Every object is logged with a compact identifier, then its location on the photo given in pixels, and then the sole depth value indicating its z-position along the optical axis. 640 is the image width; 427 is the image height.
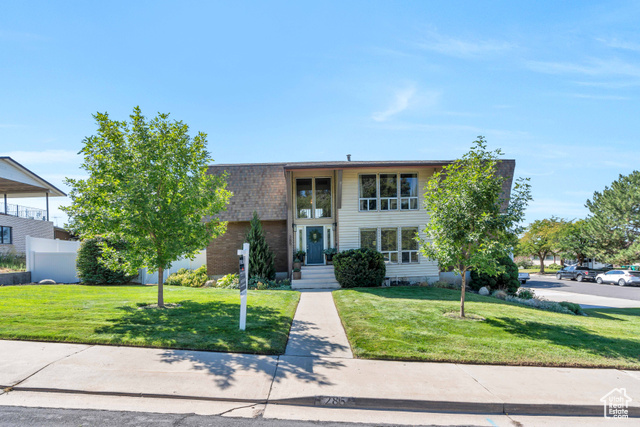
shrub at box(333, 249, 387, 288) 15.98
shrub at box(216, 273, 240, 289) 16.36
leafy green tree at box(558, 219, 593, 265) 41.69
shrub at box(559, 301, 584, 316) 13.93
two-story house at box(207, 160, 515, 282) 18.08
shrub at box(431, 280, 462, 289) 17.36
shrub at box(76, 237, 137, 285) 15.82
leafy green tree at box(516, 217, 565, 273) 46.21
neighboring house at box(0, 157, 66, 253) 23.50
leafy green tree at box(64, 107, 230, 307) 8.93
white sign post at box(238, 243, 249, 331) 7.81
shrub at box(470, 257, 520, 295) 17.23
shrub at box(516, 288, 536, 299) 15.84
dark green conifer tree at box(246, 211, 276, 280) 17.11
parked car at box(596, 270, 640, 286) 30.28
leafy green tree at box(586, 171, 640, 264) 36.97
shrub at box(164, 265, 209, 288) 17.19
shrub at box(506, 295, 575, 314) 13.77
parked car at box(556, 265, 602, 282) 34.68
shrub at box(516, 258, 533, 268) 54.12
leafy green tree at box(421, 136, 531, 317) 9.30
